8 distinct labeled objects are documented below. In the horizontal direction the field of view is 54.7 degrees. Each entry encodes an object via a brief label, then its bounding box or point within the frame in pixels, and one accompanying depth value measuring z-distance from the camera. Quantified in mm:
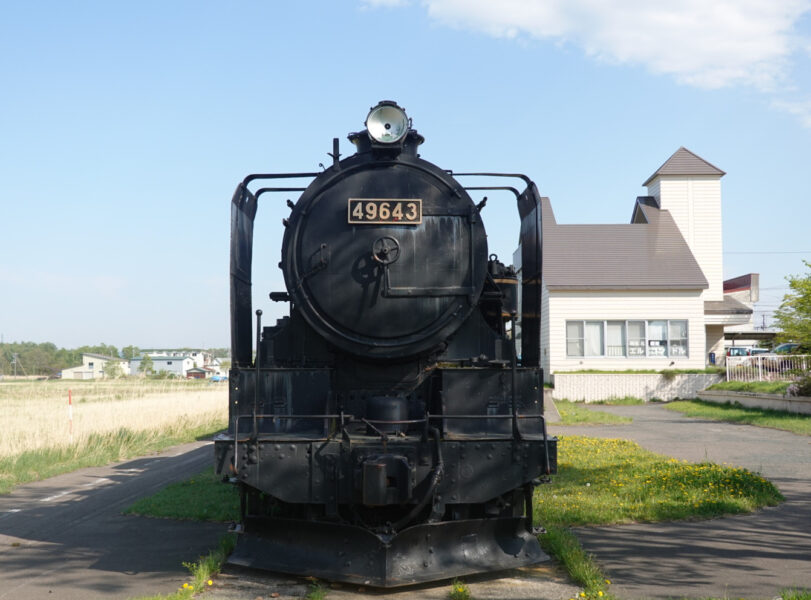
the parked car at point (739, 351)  47250
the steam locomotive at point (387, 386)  5609
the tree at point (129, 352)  142862
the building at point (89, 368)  105888
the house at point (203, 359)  125650
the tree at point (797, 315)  20516
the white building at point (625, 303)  28719
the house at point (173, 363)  114012
